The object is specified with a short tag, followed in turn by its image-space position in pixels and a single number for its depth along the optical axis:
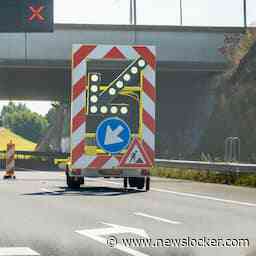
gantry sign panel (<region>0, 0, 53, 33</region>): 34.28
